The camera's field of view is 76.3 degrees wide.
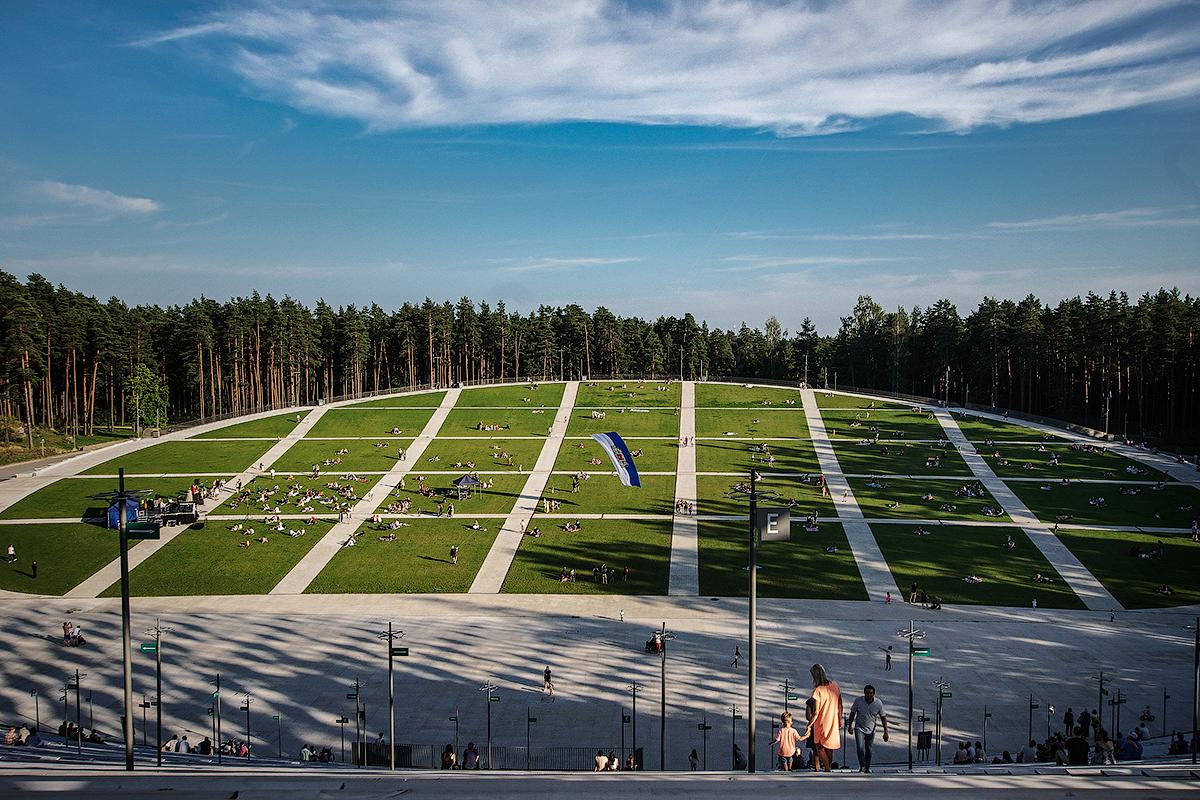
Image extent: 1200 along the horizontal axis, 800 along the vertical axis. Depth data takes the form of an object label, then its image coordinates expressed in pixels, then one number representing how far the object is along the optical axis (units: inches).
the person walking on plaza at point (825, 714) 478.3
